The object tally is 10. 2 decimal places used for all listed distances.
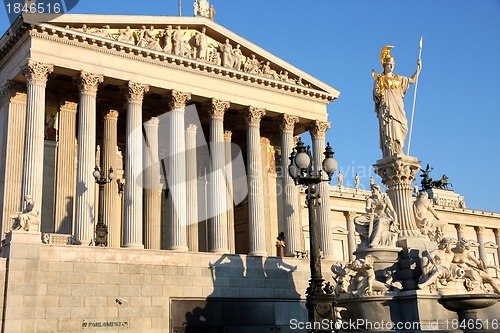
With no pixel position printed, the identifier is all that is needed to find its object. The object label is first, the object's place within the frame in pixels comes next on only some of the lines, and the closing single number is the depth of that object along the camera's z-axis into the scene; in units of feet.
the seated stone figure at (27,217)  89.15
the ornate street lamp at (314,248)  47.16
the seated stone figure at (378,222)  58.23
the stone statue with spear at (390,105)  63.72
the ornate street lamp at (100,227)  99.60
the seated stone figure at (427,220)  61.67
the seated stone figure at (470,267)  55.62
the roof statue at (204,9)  137.19
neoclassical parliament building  95.61
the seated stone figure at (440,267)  53.11
